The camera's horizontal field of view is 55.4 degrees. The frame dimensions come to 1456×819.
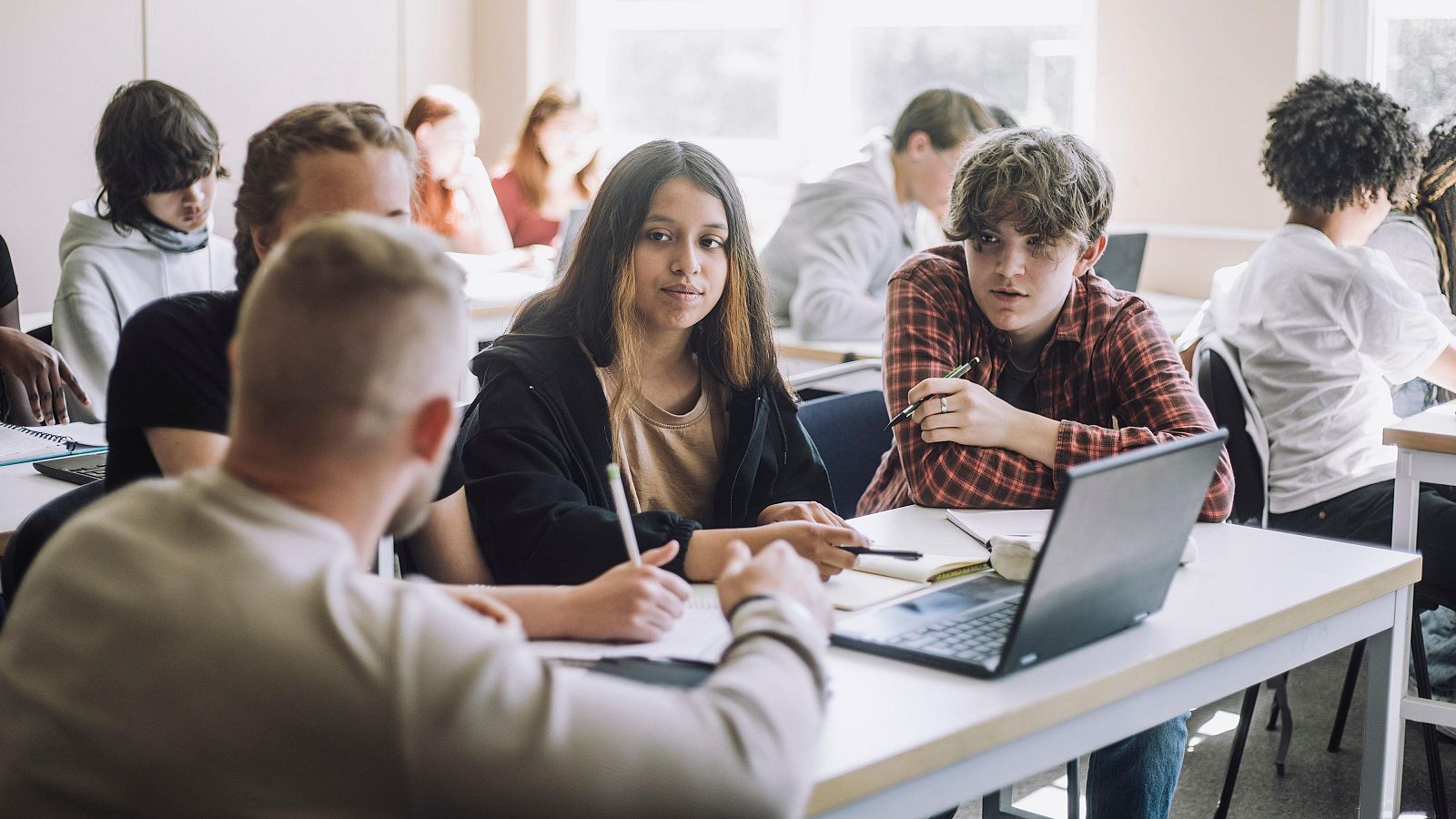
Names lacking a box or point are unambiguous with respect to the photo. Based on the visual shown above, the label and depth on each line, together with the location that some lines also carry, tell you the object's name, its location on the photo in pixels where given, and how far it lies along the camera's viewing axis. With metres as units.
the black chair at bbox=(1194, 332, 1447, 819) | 2.55
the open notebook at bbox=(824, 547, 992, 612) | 1.50
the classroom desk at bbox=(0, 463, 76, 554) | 1.88
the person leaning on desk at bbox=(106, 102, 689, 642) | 1.31
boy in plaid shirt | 1.95
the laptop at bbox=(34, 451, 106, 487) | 2.11
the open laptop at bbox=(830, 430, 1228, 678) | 1.20
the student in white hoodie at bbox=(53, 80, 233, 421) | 2.94
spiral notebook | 2.25
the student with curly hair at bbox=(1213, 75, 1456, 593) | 2.62
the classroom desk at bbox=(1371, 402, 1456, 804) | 2.20
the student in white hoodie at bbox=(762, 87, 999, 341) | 3.74
